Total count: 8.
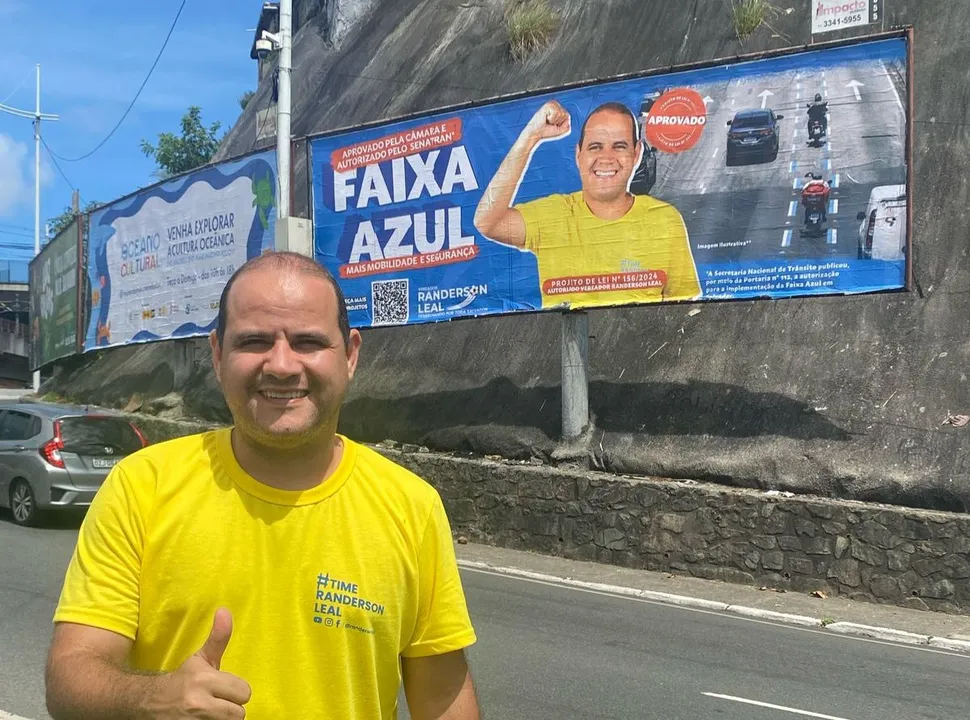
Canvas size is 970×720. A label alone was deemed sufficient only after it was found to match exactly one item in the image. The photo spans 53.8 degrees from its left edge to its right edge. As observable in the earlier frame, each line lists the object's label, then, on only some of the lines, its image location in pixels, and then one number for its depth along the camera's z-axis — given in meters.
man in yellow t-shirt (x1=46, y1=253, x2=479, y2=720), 1.86
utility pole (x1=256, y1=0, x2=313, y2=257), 15.55
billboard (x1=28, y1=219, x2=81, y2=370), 25.14
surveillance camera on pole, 16.44
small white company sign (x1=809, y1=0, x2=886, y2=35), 15.63
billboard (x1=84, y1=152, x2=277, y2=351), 18.00
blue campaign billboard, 11.53
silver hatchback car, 11.89
